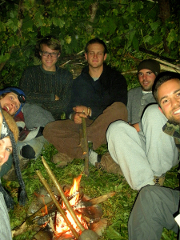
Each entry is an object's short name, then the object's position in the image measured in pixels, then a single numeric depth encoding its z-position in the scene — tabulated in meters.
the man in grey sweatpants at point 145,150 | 2.64
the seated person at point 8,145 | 1.52
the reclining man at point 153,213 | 2.03
